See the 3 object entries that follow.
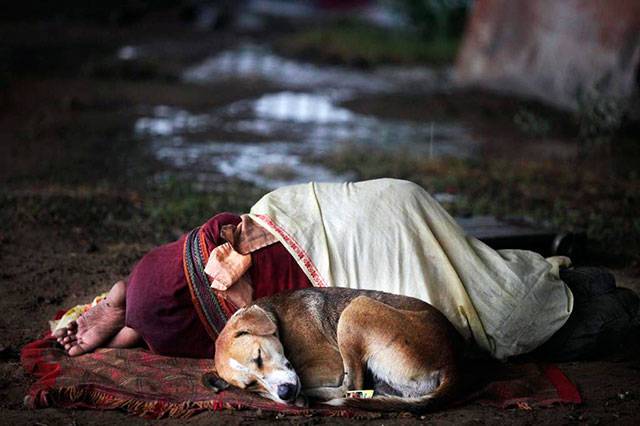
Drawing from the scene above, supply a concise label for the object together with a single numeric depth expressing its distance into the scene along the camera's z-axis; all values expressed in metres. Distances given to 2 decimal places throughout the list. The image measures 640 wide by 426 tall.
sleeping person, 8.83
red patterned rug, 8.37
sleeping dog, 8.11
